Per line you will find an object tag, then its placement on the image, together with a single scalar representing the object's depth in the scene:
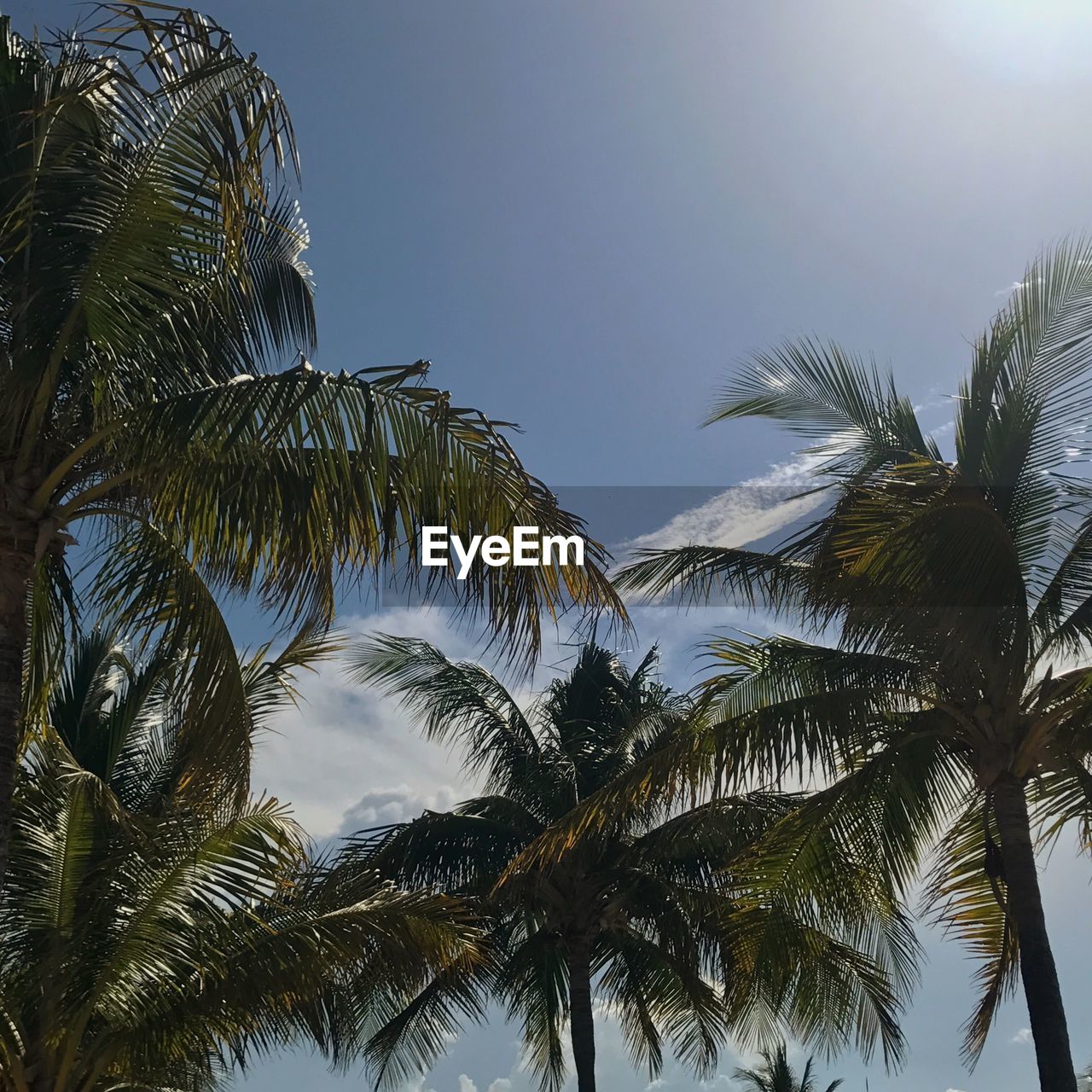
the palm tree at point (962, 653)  9.68
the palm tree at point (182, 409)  5.81
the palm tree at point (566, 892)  16.67
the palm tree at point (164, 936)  8.55
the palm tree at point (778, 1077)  35.34
